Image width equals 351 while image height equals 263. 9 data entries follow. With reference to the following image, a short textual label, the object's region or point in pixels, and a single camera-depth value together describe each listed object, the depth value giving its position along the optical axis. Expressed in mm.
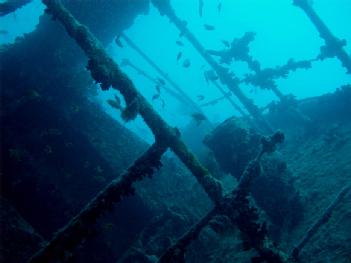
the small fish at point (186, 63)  14531
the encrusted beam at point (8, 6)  7957
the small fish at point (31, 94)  12114
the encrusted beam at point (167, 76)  21852
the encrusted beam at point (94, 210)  5270
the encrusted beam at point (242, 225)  5816
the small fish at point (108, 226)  10445
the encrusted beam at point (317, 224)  6068
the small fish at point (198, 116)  11259
